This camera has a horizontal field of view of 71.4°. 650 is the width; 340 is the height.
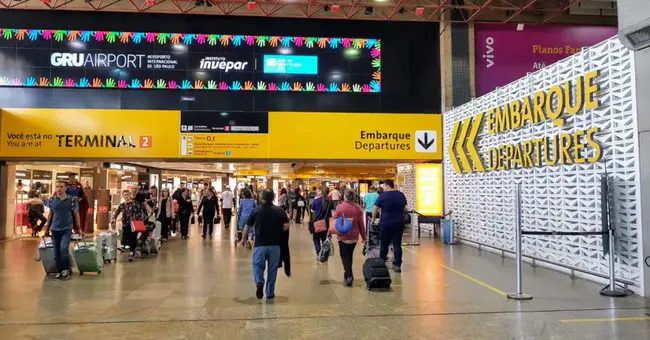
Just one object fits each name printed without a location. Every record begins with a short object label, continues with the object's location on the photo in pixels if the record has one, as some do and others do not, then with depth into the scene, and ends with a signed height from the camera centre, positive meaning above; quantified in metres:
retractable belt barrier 5.86 -0.73
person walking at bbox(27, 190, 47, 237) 13.27 -0.60
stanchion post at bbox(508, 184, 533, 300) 5.82 -0.83
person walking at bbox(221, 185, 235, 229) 14.77 -0.52
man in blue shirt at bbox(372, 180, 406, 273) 7.36 -0.45
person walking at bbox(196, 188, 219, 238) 12.96 -0.47
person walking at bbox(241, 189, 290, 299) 5.71 -0.65
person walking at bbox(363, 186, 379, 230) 10.66 -0.27
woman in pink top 6.60 -0.67
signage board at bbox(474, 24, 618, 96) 13.98 +4.34
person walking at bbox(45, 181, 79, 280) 7.07 -0.57
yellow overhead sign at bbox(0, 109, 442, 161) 12.94 +1.61
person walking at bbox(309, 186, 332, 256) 8.84 -0.46
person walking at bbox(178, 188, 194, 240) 12.81 -0.66
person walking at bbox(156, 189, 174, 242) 11.72 -0.58
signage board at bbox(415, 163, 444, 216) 13.15 -0.02
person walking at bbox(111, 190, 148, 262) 8.82 -0.51
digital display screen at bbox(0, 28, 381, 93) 13.16 +3.86
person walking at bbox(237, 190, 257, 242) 10.10 -0.35
